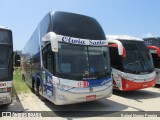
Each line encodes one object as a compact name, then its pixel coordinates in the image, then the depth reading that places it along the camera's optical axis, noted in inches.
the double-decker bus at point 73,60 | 190.8
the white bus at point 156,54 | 327.7
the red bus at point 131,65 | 261.4
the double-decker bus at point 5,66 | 191.1
